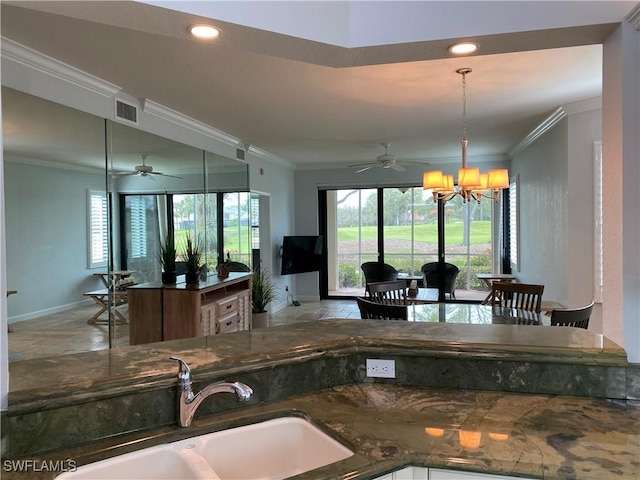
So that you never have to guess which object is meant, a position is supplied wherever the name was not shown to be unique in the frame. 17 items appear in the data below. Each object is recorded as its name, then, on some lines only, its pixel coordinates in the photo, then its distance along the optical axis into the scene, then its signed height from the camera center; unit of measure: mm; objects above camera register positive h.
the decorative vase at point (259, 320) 6125 -1221
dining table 3014 -620
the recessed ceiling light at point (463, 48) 1697 +745
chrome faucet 1302 -477
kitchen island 1152 -564
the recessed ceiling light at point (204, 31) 1527 +742
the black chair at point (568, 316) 2570 -515
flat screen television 7566 -353
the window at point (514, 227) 6578 +78
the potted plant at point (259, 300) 6176 -975
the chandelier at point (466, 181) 3557 +441
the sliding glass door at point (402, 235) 7800 -36
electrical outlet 1683 -531
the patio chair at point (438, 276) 7746 -797
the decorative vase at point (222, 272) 5039 -440
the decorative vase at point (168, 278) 4234 -419
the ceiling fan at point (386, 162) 5734 +955
